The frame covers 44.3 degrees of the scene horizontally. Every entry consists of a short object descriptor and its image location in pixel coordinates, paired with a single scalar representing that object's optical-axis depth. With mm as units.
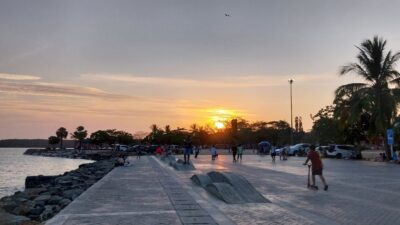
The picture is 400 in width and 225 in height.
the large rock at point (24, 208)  15275
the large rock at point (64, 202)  15649
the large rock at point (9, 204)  16769
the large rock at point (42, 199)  17036
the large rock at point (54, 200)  16683
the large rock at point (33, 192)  22458
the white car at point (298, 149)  59138
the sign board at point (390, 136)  38625
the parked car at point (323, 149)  52438
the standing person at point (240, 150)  46062
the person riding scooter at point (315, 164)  17266
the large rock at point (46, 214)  13428
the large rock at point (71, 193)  18044
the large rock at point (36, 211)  14819
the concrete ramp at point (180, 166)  29422
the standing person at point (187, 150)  34891
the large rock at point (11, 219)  12156
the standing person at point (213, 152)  46316
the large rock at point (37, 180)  34109
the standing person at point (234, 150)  41838
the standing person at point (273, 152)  42125
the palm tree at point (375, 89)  41250
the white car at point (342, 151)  48712
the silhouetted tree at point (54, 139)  187500
